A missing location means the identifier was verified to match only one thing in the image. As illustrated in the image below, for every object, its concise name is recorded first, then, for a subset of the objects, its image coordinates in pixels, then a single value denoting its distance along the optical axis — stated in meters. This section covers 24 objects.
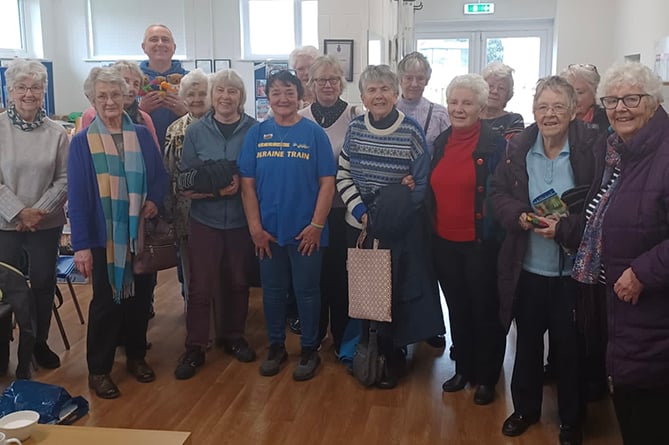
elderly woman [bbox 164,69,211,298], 3.42
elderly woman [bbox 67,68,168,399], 2.95
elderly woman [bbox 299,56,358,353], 3.35
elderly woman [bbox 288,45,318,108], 4.05
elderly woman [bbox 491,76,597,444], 2.48
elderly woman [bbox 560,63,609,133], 3.12
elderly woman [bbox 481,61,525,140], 3.50
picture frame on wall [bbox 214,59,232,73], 7.95
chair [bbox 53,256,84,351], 3.74
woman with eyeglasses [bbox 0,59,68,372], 3.15
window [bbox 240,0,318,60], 7.99
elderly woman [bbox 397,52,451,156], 3.49
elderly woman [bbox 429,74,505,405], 2.86
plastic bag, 2.68
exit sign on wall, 9.31
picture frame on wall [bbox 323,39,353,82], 4.78
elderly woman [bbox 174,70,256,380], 3.26
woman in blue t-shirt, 3.15
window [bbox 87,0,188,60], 7.96
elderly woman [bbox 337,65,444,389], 3.01
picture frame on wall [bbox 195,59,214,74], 7.93
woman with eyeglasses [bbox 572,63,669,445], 1.97
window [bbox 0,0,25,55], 7.65
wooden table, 1.78
